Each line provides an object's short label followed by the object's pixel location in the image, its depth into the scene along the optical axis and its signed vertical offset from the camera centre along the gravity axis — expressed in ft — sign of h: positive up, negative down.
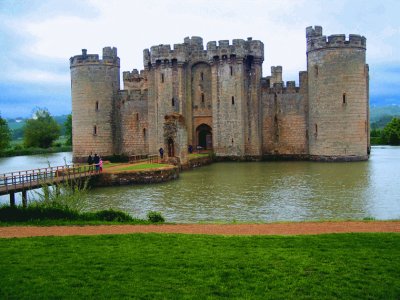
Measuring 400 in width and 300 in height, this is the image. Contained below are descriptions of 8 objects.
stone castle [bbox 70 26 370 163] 114.52 +9.70
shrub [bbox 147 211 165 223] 43.78 -6.55
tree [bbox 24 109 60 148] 236.02 +5.71
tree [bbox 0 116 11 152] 202.59 +4.12
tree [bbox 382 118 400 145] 209.82 +1.55
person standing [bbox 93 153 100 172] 86.83 -3.25
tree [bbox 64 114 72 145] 270.67 +8.95
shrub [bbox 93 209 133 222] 43.52 -6.25
